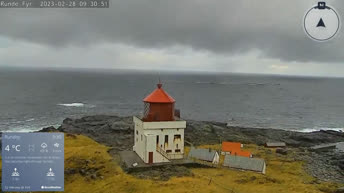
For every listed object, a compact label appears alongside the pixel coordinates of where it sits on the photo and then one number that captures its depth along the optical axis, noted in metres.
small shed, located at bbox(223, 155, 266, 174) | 31.41
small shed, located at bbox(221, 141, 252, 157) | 37.97
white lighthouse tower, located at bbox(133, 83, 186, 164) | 31.33
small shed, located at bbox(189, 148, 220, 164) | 33.62
